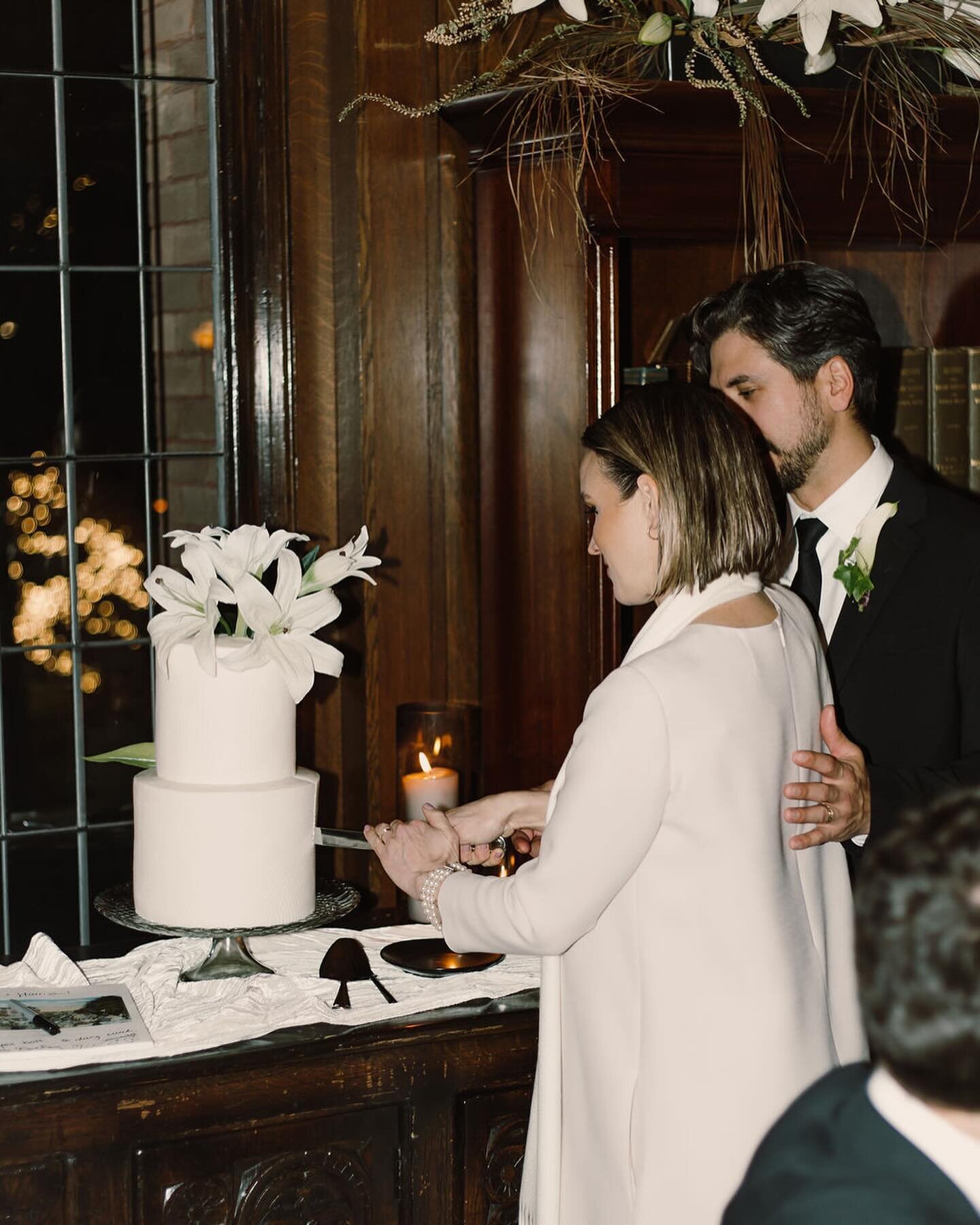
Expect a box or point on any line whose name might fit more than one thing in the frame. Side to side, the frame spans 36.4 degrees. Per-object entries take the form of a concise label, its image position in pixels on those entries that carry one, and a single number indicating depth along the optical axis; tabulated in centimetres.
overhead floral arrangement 264
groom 204
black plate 215
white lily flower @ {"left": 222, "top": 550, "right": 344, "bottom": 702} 196
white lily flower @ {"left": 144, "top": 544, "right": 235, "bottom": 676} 196
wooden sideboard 180
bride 159
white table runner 191
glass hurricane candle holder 234
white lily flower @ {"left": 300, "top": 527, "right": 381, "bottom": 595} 205
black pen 190
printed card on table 186
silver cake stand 193
